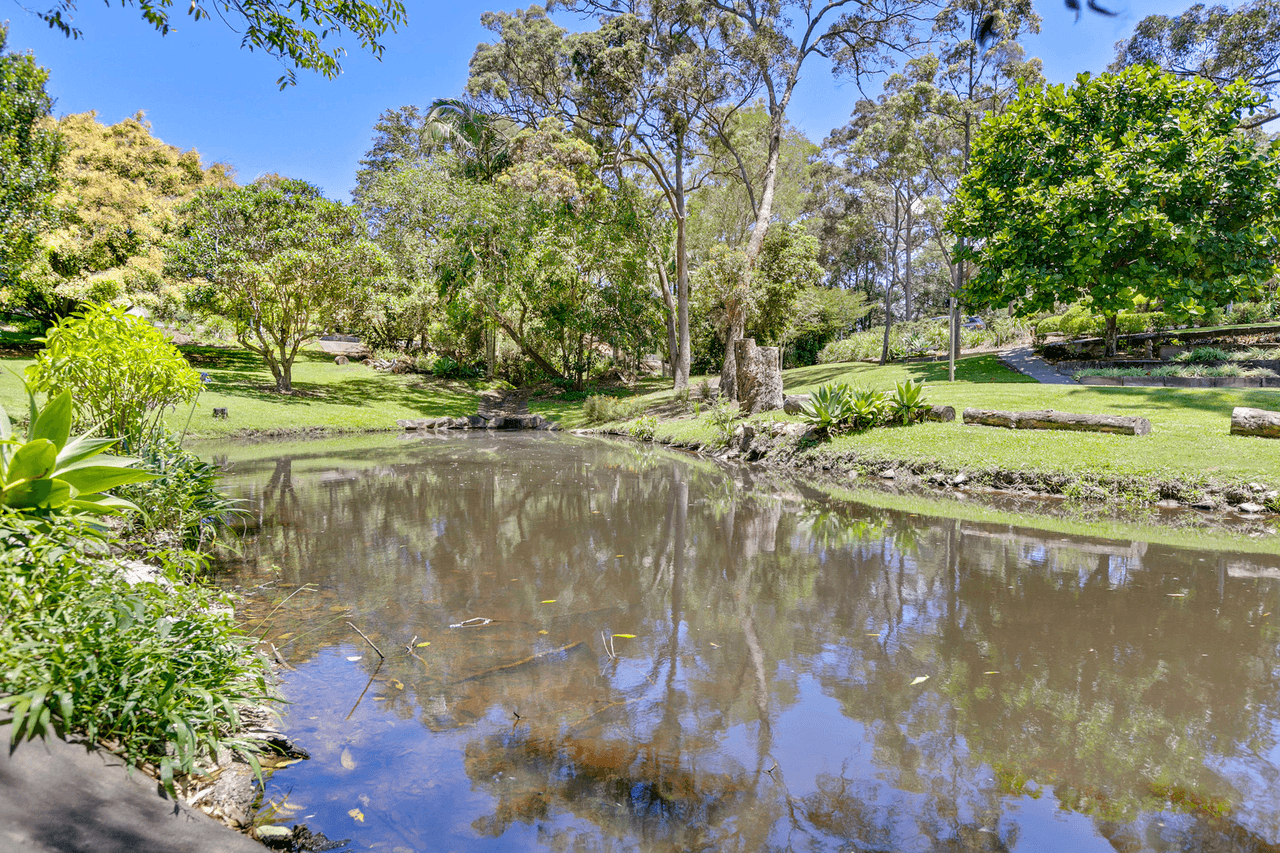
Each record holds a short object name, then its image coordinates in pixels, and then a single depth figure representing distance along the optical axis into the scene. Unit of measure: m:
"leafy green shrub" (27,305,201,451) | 5.47
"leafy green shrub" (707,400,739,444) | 15.70
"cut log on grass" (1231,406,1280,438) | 9.62
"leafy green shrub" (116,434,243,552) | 5.66
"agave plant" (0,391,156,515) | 2.83
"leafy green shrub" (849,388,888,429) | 13.17
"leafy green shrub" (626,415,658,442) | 19.30
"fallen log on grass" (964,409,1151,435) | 10.50
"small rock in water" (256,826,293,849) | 2.32
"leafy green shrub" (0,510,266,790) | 2.09
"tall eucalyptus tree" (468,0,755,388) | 20.27
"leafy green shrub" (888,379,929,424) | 13.06
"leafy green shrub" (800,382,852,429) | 13.23
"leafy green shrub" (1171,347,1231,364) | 18.22
